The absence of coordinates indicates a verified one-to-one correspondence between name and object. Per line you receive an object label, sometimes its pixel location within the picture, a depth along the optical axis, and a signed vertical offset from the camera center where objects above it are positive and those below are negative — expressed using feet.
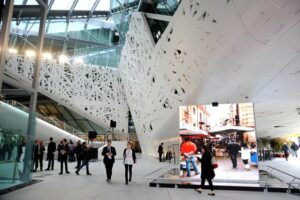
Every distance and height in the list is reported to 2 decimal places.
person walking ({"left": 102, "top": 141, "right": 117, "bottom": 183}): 25.68 -2.03
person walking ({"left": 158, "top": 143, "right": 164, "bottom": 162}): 52.69 -2.02
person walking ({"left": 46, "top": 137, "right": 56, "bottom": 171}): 34.32 -1.55
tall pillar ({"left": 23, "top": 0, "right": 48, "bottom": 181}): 25.00 +3.77
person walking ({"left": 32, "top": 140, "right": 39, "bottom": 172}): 33.50 -2.04
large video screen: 22.81 +0.14
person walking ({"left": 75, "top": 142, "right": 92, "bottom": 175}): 32.04 -1.81
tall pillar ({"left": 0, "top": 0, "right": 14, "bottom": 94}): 18.94 +8.63
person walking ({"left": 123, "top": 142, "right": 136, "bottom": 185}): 25.20 -1.75
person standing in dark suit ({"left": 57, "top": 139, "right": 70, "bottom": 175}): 32.42 -1.84
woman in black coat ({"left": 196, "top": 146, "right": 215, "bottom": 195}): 19.71 -2.14
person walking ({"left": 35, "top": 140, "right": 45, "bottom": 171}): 35.31 -1.45
